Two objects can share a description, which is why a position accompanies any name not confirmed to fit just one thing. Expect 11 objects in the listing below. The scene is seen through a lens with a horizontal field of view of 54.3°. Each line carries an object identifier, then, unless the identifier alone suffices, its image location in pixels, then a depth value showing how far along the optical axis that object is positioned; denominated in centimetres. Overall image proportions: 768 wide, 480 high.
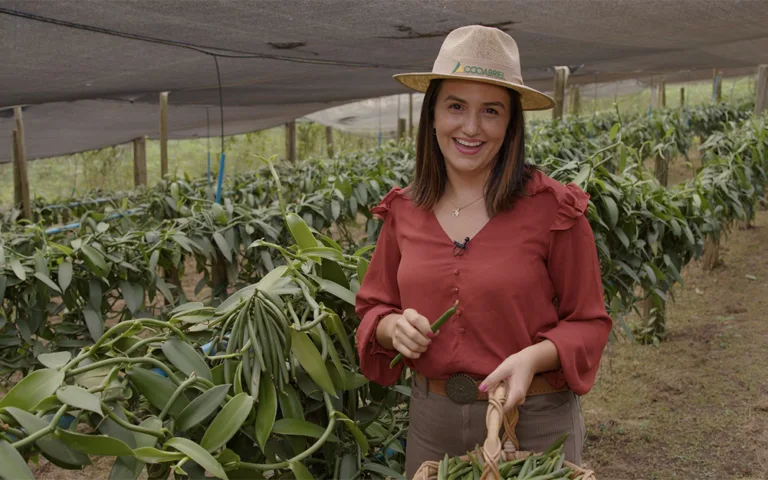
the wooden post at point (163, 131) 368
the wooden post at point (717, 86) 814
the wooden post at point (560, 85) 482
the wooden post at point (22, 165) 325
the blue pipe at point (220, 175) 246
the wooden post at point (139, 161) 571
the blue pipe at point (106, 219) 245
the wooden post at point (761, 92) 568
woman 99
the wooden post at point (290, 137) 727
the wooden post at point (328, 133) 829
